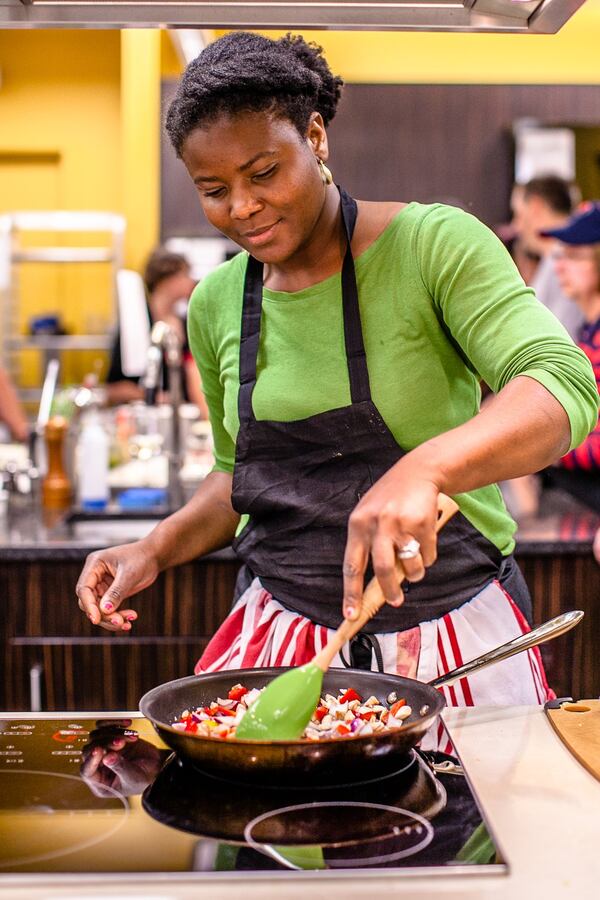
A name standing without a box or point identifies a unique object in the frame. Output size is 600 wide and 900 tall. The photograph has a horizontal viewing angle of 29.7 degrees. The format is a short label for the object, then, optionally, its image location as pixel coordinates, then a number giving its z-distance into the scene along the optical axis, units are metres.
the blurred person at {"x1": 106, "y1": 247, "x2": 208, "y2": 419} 5.37
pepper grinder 3.24
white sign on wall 6.71
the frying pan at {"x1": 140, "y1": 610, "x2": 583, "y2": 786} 1.03
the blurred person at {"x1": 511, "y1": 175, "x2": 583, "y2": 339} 5.16
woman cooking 1.37
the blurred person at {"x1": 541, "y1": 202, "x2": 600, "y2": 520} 3.62
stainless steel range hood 1.47
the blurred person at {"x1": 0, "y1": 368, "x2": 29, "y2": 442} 3.92
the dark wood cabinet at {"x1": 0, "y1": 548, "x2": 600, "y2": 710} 2.59
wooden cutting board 1.17
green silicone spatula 1.11
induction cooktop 0.91
